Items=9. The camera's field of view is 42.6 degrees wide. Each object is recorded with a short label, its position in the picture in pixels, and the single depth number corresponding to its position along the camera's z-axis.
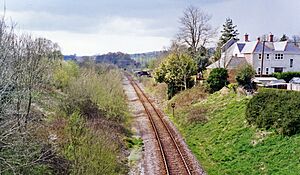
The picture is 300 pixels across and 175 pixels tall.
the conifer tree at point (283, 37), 91.22
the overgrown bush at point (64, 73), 43.84
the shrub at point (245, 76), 40.44
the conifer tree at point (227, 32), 89.12
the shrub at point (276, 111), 22.08
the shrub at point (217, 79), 43.69
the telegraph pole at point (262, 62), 54.56
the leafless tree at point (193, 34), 61.78
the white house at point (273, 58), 58.00
